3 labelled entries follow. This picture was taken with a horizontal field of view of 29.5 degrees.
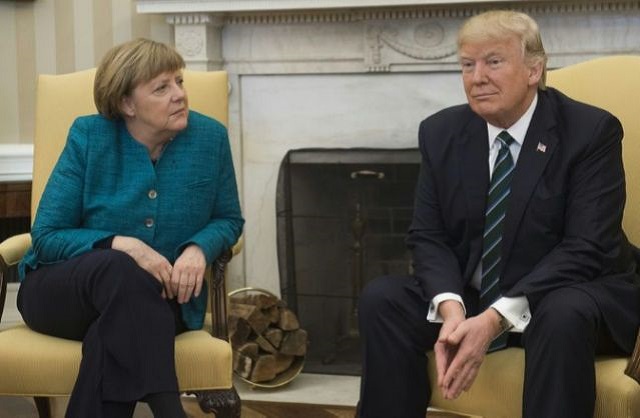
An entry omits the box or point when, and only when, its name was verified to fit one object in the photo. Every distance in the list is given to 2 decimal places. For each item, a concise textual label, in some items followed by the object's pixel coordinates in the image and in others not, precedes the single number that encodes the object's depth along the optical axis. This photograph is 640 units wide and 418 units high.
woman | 2.62
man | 2.43
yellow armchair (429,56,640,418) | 2.32
